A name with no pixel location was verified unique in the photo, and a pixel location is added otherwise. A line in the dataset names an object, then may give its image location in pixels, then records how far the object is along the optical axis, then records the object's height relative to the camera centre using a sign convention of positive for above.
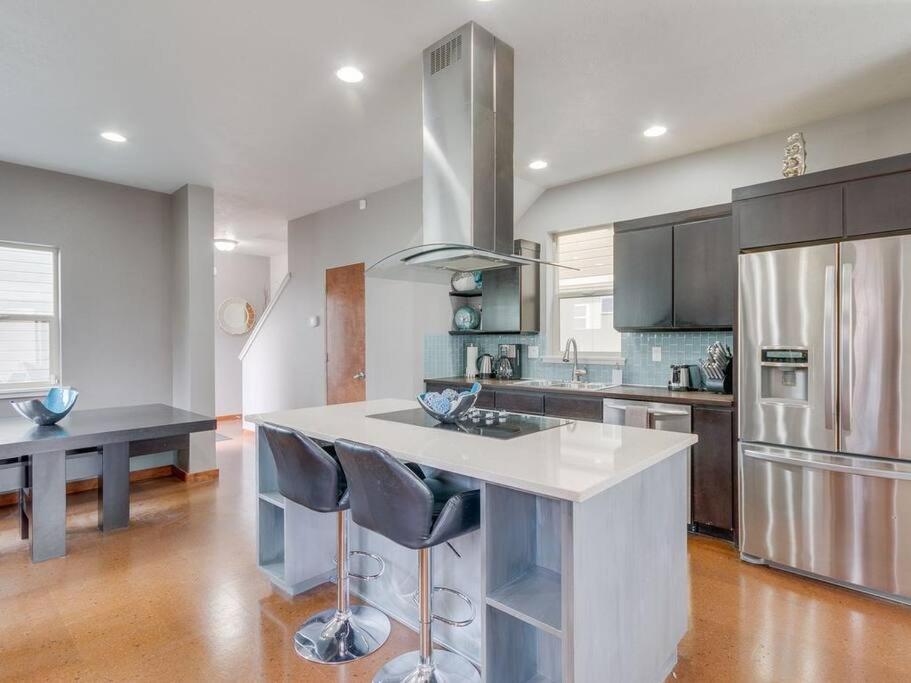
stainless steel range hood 2.37 +0.91
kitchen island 1.47 -0.72
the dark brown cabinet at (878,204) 2.51 +0.69
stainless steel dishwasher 3.31 -0.52
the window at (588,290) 4.45 +0.45
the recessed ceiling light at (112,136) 3.49 +1.45
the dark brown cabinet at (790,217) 2.72 +0.69
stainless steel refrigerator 2.50 -0.39
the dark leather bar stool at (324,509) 1.98 -0.70
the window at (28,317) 4.16 +0.21
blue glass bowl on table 3.27 -0.43
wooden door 5.14 +0.06
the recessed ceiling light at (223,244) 6.70 +1.31
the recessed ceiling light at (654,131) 3.44 +1.45
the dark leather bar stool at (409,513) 1.62 -0.59
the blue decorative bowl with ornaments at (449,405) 2.41 -0.32
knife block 3.51 -0.31
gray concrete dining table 3.01 -0.75
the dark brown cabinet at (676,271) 3.50 +0.51
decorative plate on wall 8.00 +0.41
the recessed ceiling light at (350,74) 2.69 +1.45
